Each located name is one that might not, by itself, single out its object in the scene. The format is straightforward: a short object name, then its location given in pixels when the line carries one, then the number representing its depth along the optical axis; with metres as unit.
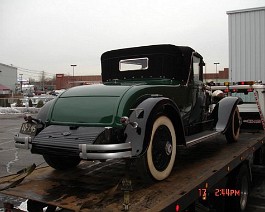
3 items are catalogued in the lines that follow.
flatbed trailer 2.11
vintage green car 2.45
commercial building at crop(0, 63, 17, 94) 57.04
